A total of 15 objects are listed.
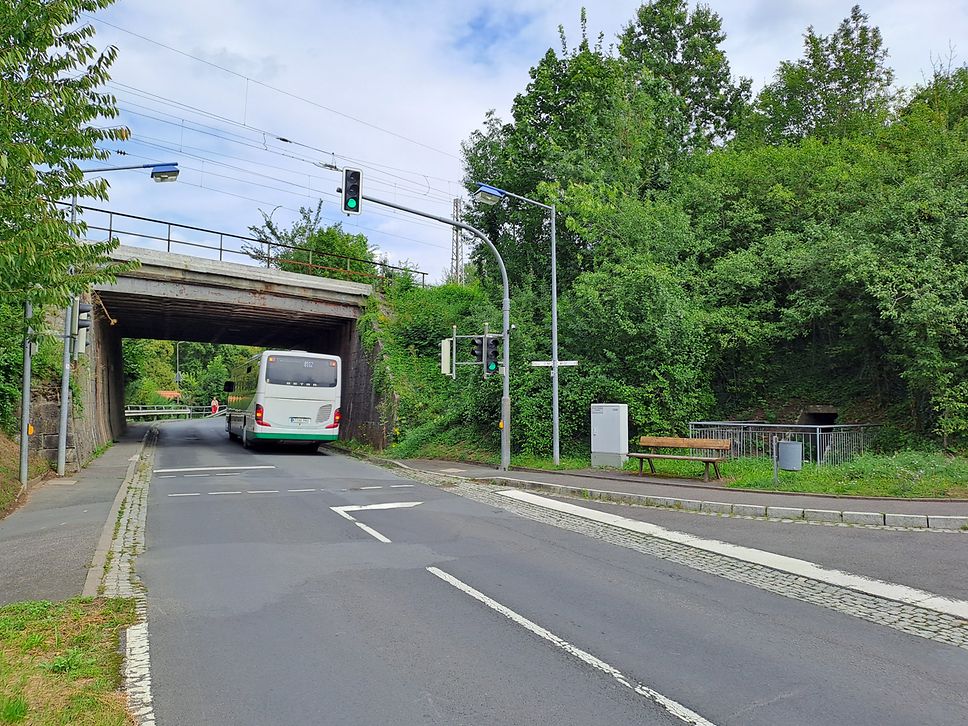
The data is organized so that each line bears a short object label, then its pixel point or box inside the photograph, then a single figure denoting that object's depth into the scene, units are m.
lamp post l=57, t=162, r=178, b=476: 16.02
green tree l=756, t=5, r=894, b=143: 31.92
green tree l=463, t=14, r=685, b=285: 25.55
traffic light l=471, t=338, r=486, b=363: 18.31
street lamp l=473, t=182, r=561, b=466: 18.02
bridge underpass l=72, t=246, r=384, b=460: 25.19
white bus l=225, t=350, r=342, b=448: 24.36
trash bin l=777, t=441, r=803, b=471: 13.66
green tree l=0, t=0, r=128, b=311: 7.63
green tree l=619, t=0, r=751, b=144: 38.53
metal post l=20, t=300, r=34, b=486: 13.55
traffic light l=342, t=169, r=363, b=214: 14.25
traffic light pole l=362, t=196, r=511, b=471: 18.12
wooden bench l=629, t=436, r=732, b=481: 14.89
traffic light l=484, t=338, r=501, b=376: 18.11
